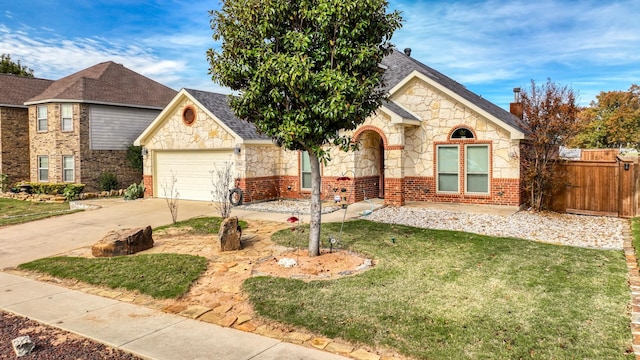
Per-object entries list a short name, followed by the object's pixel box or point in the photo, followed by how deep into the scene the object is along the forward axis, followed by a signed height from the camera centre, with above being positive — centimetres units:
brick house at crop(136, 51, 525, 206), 1454 +71
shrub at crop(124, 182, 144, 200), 1900 -91
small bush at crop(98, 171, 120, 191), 2223 -43
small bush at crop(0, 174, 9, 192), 2342 -47
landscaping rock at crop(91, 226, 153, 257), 894 -155
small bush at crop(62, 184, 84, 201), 1998 -86
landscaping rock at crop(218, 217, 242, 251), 904 -140
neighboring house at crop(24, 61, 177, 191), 2200 +257
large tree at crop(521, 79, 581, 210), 1273 +130
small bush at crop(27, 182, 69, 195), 2105 -75
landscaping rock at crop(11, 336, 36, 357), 472 -198
